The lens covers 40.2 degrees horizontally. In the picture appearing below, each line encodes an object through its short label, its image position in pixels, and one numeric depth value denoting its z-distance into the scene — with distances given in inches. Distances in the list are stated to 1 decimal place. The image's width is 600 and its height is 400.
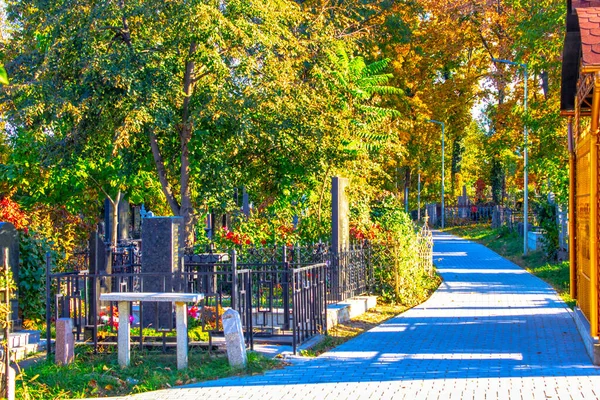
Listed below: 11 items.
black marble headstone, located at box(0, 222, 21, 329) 459.8
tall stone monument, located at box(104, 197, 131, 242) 983.0
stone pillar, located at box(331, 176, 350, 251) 604.4
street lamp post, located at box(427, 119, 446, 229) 1755.4
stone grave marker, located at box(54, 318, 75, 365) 372.5
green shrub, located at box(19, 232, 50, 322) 499.8
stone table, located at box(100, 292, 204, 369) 362.6
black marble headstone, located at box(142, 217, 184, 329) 440.5
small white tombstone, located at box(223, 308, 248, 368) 363.3
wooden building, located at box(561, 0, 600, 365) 369.4
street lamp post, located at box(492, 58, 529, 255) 1141.1
